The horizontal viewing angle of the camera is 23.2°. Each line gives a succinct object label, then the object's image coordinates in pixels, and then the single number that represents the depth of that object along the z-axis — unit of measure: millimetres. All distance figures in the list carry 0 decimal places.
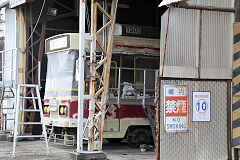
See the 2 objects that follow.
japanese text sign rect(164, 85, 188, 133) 11567
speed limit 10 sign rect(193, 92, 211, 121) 11994
